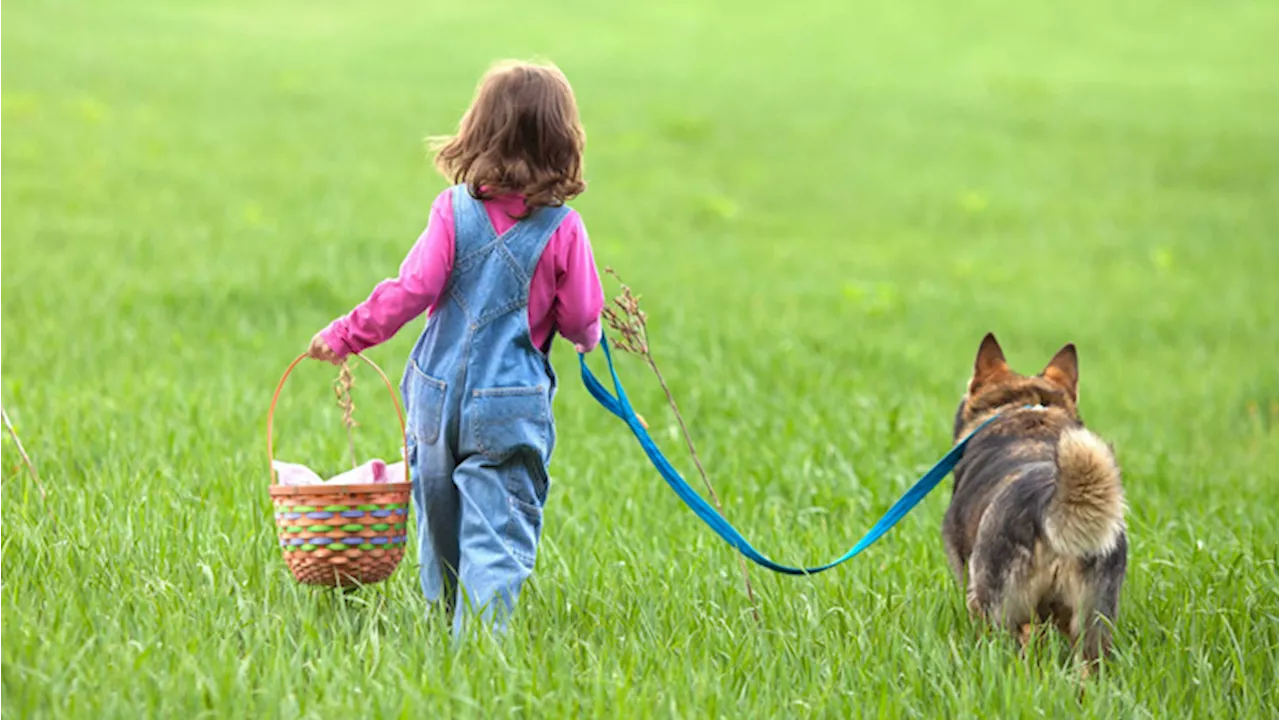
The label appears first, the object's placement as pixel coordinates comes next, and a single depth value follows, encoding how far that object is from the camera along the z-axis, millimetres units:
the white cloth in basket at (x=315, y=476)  8039
